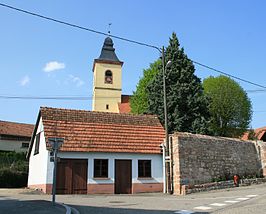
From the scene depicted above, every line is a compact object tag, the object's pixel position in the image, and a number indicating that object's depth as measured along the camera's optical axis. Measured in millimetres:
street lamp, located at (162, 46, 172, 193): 23169
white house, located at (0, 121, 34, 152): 48031
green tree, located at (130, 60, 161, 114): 41719
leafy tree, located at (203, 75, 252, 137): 45062
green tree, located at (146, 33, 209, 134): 32062
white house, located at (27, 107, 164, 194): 22672
